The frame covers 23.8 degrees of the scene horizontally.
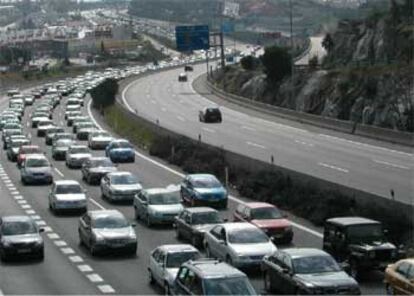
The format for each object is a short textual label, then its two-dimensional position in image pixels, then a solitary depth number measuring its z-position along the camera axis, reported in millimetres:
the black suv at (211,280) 17234
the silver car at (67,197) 35344
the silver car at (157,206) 32000
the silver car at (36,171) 44875
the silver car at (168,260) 21125
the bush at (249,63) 115406
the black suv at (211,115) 73875
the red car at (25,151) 52219
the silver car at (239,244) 23594
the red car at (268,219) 27891
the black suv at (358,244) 22688
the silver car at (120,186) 37781
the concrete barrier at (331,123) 53647
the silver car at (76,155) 50719
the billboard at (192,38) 77688
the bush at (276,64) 90688
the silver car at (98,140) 58812
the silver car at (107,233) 26688
